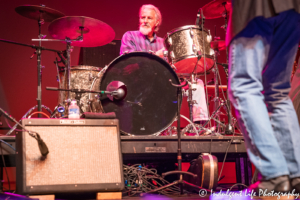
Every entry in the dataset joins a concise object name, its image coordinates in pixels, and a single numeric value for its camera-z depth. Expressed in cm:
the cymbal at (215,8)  406
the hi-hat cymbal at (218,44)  484
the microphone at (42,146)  194
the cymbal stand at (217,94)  408
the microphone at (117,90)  296
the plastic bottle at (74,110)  256
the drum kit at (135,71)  302
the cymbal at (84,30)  358
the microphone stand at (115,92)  276
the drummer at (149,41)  445
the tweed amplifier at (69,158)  195
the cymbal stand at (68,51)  368
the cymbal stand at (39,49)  364
